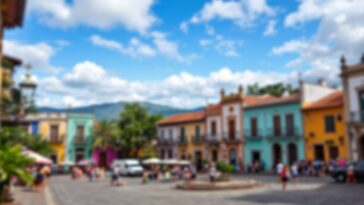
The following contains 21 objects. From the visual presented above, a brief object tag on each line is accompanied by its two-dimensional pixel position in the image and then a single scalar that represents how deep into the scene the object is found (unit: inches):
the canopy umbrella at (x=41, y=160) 676.7
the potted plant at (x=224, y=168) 834.1
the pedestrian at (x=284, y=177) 712.5
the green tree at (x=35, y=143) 688.2
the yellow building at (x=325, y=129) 1139.2
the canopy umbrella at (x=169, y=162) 1262.3
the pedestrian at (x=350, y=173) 816.9
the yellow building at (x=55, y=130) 1787.6
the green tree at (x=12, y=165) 392.5
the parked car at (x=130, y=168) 1379.2
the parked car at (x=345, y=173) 821.4
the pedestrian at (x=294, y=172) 833.9
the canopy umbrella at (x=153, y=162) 1322.6
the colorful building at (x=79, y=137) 1854.1
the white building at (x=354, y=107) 1047.0
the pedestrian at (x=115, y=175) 929.5
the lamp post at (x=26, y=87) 466.9
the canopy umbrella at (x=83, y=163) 1633.1
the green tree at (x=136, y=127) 1716.3
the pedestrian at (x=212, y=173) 801.6
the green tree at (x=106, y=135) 1835.6
